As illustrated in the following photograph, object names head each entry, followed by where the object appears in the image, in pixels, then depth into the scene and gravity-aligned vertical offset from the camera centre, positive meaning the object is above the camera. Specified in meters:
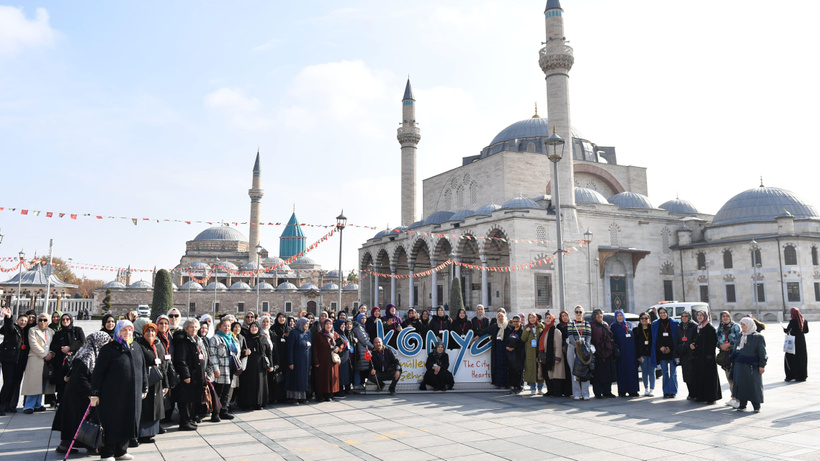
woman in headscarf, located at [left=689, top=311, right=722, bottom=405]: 8.09 -0.82
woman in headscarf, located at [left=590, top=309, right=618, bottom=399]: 8.77 -0.76
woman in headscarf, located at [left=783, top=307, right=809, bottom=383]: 9.97 -0.86
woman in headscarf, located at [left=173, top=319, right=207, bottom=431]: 6.63 -0.76
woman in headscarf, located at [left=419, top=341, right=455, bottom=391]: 9.46 -1.08
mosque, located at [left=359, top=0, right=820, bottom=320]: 30.31 +4.33
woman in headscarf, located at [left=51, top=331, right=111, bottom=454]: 5.60 -0.88
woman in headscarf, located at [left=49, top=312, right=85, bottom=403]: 7.75 -0.54
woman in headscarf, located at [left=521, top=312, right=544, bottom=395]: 9.20 -0.72
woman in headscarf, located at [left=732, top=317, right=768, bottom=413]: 7.35 -0.79
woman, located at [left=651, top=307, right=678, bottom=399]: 8.70 -0.64
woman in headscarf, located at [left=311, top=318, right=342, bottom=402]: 8.66 -0.87
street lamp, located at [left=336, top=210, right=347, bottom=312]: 19.50 +3.03
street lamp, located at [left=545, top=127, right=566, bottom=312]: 11.98 +3.27
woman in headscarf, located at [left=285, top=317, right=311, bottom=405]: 8.47 -0.88
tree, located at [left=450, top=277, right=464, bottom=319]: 28.41 +0.52
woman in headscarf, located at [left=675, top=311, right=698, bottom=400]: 8.39 -0.58
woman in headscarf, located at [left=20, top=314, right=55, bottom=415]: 7.73 -0.83
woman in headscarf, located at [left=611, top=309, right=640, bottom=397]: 8.91 -0.88
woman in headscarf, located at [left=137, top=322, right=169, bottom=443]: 5.99 -0.93
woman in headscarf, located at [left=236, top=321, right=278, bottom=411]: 7.82 -0.92
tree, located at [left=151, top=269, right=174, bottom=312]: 24.91 +0.73
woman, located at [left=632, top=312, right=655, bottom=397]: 9.10 -0.67
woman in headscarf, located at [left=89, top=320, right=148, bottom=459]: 5.31 -0.80
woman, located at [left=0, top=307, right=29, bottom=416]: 7.67 -0.69
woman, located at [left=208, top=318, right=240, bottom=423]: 7.14 -0.65
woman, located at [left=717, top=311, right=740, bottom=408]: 7.95 -0.43
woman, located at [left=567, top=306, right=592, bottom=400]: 8.70 -0.51
